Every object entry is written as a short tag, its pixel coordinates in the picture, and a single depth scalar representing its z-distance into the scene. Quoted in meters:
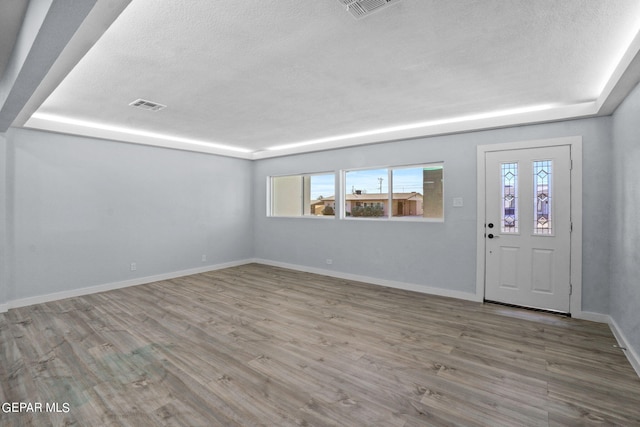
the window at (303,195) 6.03
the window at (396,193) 4.72
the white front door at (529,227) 3.66
